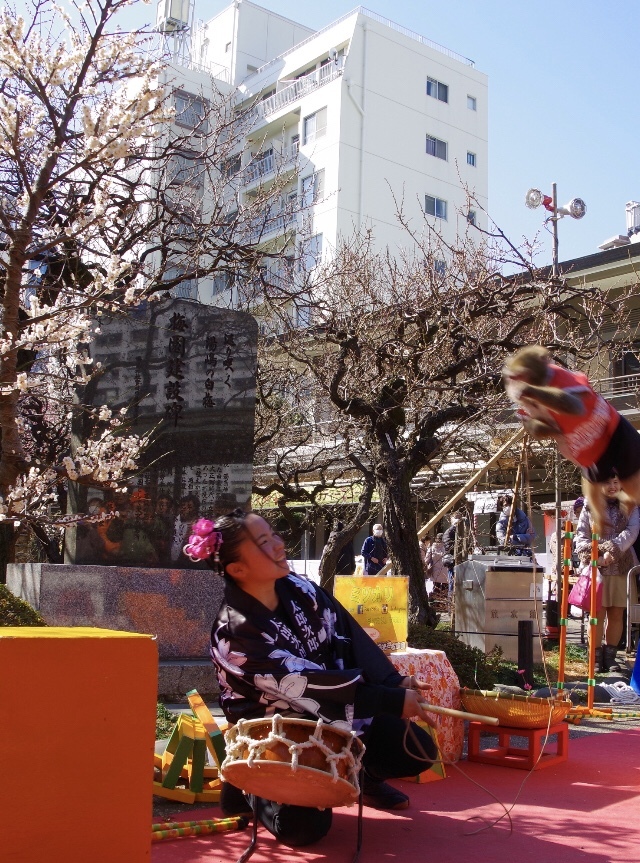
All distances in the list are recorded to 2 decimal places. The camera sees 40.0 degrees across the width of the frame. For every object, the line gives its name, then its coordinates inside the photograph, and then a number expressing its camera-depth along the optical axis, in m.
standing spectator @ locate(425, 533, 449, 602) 17.73
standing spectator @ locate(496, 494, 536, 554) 12.69
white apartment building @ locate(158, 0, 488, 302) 32.84
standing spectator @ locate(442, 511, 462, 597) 17.22
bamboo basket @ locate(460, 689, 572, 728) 5.61
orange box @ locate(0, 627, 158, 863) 2.96
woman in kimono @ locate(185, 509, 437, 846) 3.88
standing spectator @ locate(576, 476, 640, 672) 9.63
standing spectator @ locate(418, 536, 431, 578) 17.57
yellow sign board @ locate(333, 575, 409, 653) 6.70
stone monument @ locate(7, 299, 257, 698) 7.84
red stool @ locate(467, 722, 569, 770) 5.62
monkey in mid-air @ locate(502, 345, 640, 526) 3.26
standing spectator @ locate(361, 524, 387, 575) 14.21
